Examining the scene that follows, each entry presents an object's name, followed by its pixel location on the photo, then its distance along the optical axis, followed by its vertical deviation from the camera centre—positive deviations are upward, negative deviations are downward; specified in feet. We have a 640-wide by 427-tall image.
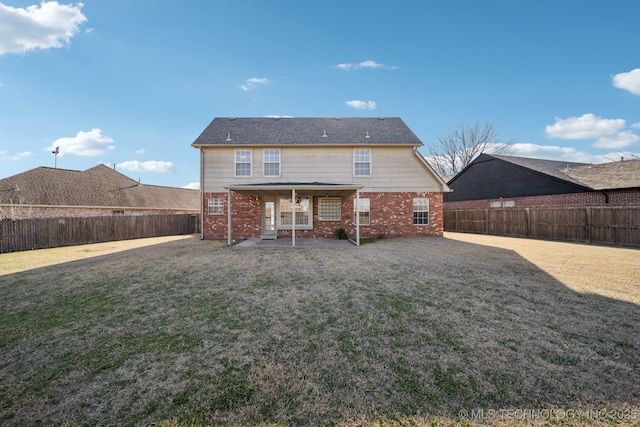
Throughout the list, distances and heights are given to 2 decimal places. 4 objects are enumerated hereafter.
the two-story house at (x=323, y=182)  48.70 +6.15
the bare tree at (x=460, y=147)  112.89 +30.14
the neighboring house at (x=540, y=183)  48.44 +6.75
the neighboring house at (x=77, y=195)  60.03 +6.72
